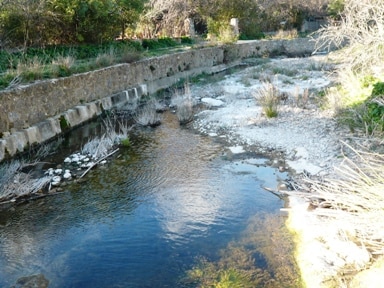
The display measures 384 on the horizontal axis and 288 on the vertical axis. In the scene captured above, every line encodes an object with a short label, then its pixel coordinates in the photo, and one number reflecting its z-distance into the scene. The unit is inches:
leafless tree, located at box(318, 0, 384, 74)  320.9
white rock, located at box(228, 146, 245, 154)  332.2
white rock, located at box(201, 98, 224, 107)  491.2
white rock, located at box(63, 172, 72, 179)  295.1
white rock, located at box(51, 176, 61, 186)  285.1
